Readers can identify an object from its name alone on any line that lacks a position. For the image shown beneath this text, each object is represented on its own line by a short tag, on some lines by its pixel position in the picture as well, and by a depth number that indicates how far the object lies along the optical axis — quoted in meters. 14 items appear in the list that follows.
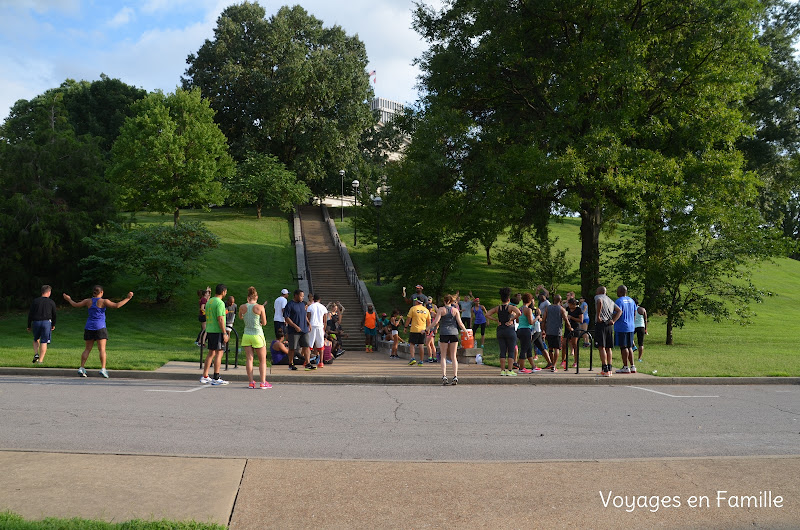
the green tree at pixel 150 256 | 26.53
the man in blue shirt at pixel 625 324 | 13.83
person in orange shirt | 22.56
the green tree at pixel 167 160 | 39.53
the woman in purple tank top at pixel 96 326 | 12.30
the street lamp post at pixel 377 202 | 30.24
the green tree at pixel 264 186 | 49.38
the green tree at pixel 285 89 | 55.44
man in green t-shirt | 11.92
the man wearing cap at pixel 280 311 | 15.36
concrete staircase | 27.02
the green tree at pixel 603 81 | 20.27
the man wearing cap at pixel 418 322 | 15.80
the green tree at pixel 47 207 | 25.22
